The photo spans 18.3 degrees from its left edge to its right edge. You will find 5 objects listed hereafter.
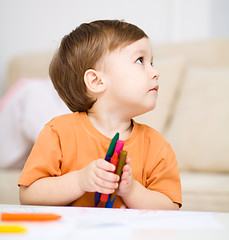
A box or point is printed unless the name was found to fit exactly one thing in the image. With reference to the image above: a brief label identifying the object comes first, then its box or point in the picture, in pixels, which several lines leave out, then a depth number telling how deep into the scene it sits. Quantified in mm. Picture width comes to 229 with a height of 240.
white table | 964
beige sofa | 1622
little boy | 1225
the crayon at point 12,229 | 968
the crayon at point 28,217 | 1004
